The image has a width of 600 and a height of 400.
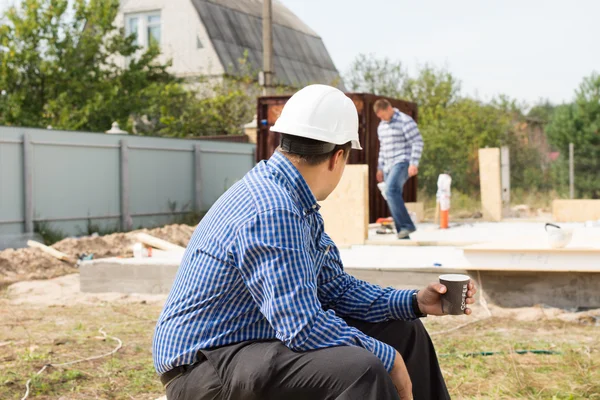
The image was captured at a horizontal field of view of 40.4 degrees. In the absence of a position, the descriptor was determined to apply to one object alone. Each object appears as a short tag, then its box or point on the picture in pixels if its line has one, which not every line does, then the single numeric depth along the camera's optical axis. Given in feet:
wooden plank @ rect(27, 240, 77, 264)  34.86
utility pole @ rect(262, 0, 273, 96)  62.39
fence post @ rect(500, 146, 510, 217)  49.94
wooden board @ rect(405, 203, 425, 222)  49.40
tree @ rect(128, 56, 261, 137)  77.46
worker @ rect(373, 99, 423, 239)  33.94
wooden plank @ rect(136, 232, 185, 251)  32.44
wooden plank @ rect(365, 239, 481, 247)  30.53
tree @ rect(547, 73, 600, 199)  63.57
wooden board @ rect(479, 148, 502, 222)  48.39
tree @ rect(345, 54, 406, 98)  86.99
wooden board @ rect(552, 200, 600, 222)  45.65
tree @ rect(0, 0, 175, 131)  72.08
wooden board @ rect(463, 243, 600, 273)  21.67
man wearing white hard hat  7.97
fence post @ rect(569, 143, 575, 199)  61.21
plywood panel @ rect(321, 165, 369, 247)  32.81
